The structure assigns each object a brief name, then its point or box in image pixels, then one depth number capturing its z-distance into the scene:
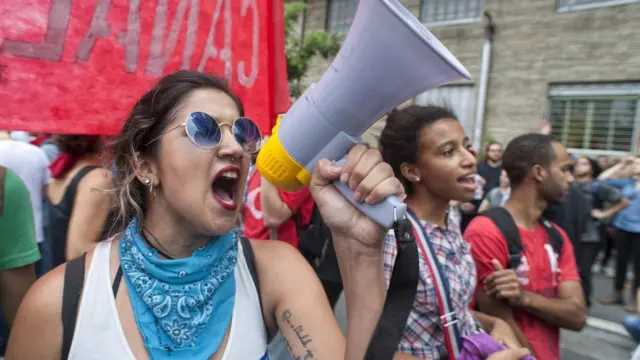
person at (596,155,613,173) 8.93
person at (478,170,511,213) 5.83
